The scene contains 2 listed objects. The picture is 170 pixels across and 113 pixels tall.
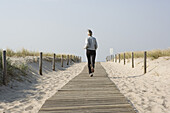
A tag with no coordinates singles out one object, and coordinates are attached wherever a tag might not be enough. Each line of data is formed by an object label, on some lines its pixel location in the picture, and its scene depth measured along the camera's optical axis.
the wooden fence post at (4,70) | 7.45
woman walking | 9.40
